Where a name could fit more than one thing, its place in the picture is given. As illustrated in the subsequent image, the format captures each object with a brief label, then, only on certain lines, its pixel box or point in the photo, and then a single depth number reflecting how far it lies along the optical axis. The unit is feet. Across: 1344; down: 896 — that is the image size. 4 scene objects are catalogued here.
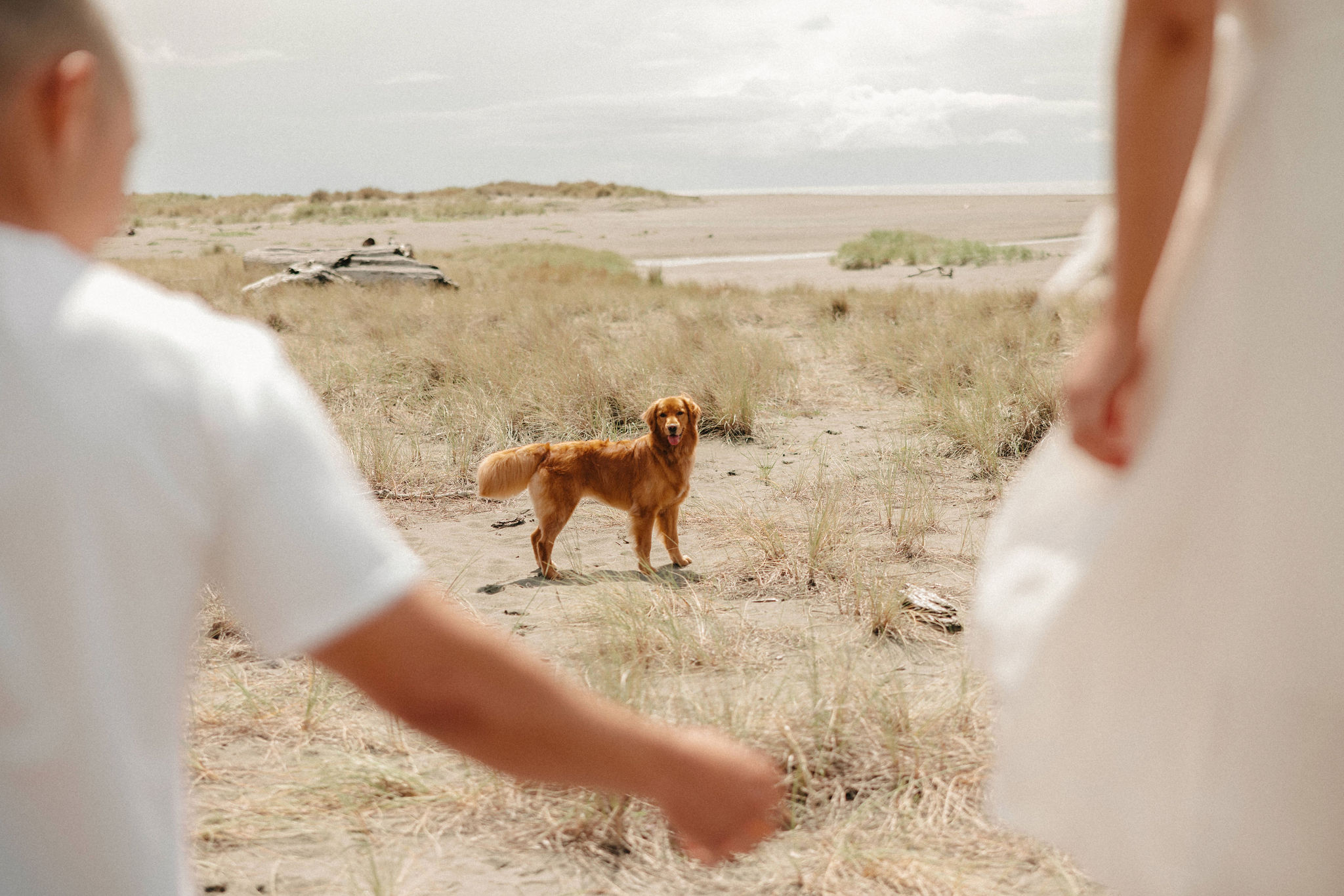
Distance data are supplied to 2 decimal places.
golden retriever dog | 14.69
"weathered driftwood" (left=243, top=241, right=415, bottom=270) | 53.63
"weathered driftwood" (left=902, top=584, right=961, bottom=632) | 11.98
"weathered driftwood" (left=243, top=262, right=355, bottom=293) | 48.08
